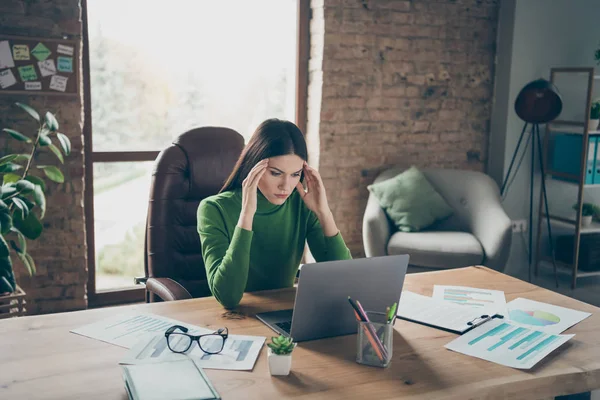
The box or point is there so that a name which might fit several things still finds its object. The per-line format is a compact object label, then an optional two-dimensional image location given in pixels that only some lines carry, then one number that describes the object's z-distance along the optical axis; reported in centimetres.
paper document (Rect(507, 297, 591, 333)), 170
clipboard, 168
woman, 198
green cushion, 395
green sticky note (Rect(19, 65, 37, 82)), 338
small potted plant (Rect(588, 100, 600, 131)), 427
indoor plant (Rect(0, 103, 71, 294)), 279
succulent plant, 135
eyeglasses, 146
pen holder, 142
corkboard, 334
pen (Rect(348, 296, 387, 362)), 141
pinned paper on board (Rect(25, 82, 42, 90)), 340
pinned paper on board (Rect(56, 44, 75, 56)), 343
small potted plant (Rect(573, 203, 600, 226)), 440
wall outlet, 468
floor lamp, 418
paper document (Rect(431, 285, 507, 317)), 183
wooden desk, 128
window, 378
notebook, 120
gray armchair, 368
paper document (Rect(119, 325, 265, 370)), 139
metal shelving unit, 423
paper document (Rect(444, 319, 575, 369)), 147
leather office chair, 232
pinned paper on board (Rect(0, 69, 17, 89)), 334
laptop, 149
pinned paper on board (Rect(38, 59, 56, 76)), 341
